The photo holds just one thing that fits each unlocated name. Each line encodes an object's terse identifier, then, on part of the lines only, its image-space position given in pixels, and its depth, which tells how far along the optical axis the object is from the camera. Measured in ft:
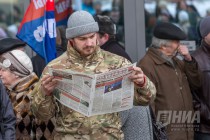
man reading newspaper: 22.86
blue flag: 30.13
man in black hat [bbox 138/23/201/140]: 29.27
